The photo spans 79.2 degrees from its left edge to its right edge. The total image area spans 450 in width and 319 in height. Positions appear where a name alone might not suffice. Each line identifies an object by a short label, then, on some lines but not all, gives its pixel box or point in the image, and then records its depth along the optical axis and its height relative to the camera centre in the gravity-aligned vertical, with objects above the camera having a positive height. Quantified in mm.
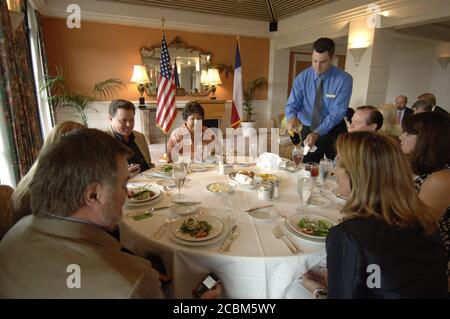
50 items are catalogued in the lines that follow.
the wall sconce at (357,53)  4845 +754
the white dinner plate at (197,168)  2079 -557
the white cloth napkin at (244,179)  1720 -525
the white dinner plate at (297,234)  1140 -588
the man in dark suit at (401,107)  5230 -213
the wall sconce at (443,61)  7532 +967
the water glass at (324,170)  1779 -482
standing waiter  2650 -44
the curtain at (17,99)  2273 -45
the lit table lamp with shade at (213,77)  6625 +422
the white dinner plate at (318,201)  1522 -591
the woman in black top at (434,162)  1251 -319
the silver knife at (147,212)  1367 -588
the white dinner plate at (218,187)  1639 -563
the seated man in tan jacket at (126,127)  2209 -264
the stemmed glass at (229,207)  1313 -582
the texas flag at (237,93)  5046 +35
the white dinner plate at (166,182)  1768 -569
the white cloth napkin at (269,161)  2189 -526
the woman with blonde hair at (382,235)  840 -433
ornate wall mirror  6348 +719
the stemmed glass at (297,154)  1972 -416
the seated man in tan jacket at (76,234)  622 -349
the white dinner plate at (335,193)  1610 -584
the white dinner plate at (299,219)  1206 -576
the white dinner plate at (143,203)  1452 -574
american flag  4191 -52
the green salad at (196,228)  1173 -577
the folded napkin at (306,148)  2142 -417
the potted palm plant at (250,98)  7326 -80
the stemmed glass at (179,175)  1526 -445
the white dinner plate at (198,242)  1114 -592
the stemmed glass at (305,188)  1323 -445
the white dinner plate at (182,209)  1359 -570
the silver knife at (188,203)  1462 -570
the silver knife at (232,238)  1112 -602
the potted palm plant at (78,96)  4965 +4
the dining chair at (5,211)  999 -437
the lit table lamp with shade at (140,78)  5941 +354
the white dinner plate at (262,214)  1345 -586
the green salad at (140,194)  1533 -559
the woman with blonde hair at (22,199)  1066 -408
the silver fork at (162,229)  1183 -594
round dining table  1074 -613
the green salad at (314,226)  1184 -580
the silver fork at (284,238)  1101 -604
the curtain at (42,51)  4592 +706
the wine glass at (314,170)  1858 -503
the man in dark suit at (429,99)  3859 -43
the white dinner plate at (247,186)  1714 -561
